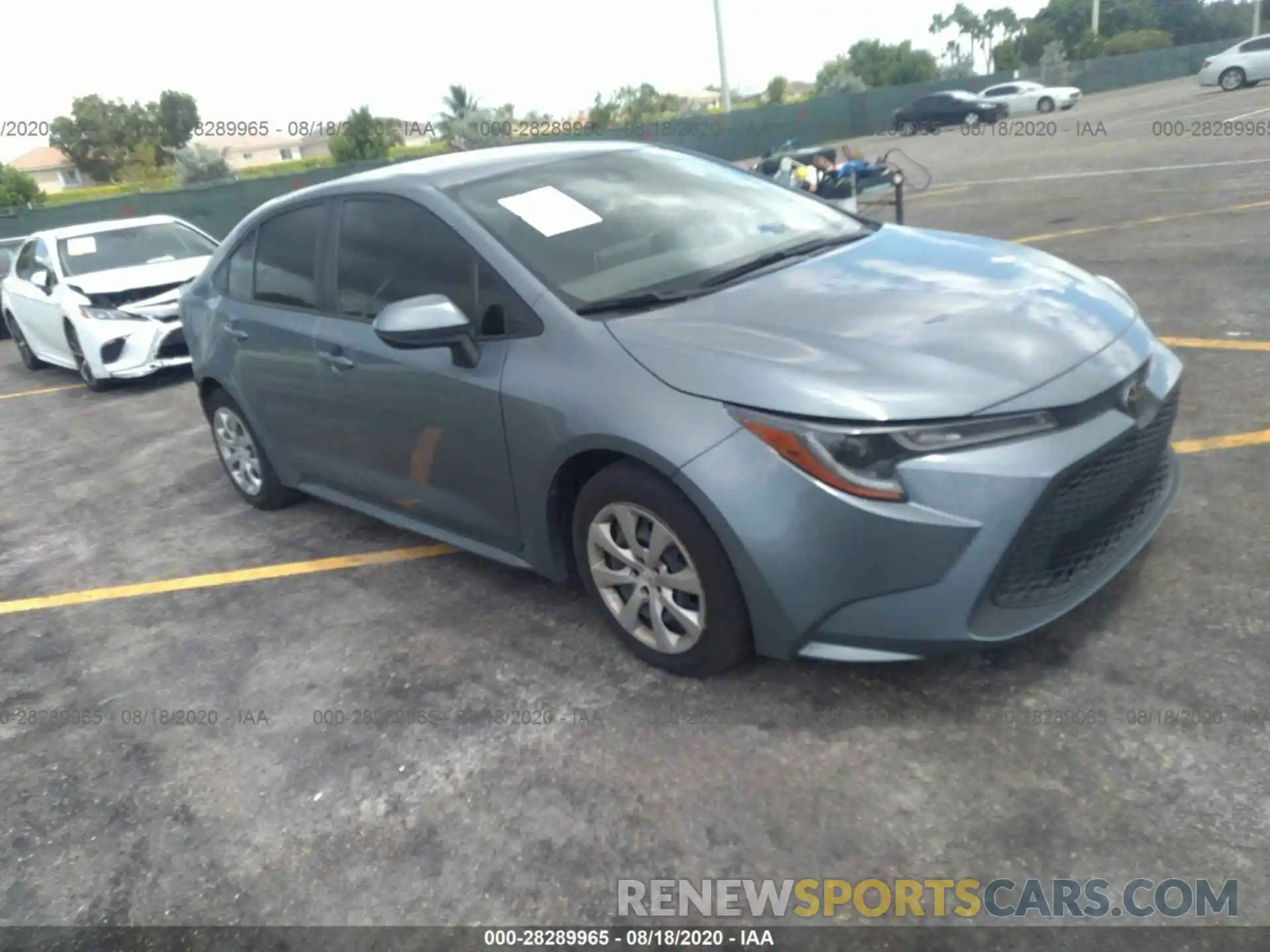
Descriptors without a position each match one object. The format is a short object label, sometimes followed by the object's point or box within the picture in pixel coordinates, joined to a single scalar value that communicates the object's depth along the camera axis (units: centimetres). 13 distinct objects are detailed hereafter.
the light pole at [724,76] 4606
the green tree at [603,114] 4300
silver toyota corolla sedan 280
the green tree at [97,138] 8244
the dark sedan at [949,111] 3803
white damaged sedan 931
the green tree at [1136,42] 6322
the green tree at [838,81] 5797
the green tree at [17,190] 4369
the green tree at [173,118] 8938
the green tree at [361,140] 4300
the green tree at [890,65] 6731
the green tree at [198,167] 4228
